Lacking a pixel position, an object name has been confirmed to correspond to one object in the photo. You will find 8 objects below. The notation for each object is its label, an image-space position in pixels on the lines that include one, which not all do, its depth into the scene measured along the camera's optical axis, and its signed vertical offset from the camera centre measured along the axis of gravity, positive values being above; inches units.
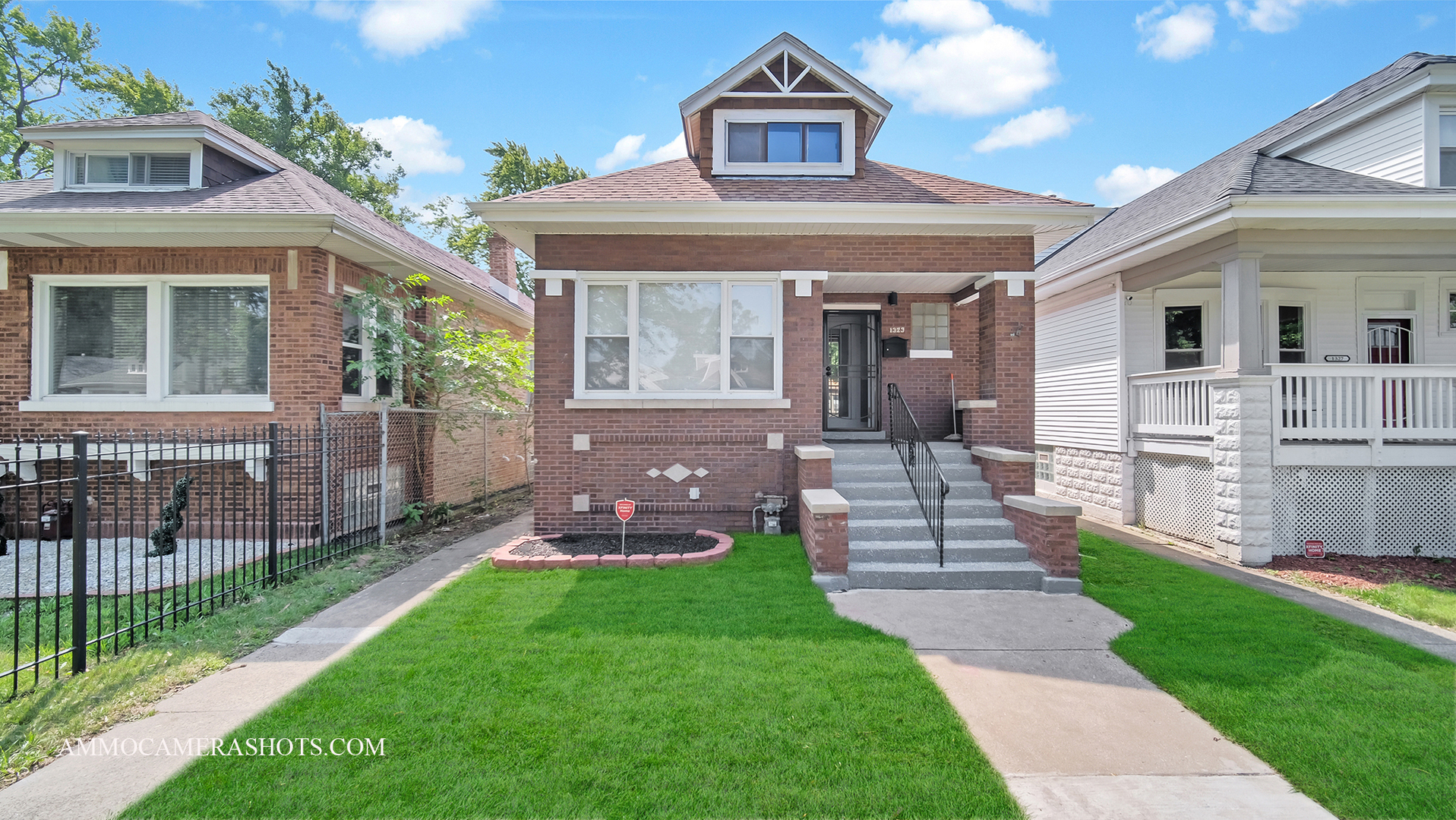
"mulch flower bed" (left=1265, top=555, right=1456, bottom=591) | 263.9 -72.7
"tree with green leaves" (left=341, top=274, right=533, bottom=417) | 331.9 +38.5
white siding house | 294.5 +49.8
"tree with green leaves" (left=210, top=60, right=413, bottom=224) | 1045.8 +517.3
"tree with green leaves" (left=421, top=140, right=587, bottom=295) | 1155.3 +470.9
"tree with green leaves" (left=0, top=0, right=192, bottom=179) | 757.3 +467.1
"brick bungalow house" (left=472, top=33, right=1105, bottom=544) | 307.6 +40.3
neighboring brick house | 303.4 +56.2
